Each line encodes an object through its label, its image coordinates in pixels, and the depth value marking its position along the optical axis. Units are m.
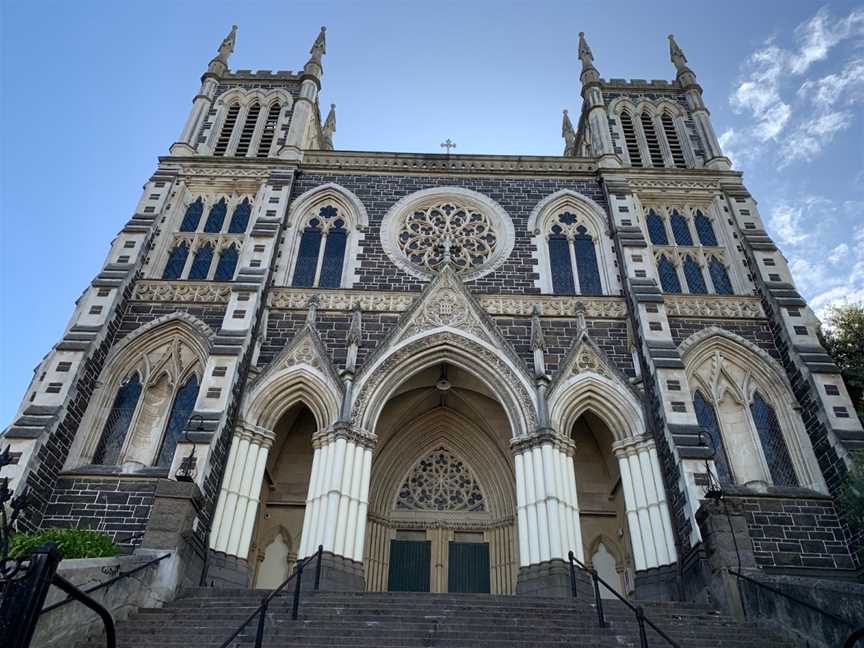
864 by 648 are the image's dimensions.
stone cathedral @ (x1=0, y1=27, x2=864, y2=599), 14.12
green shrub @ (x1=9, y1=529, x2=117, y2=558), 10.02
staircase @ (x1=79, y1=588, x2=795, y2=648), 9.27
